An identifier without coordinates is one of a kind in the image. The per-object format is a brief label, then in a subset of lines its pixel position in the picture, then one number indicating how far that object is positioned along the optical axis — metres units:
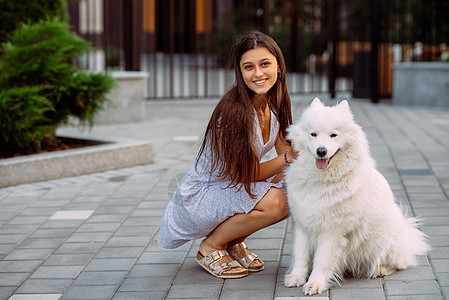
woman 3.99
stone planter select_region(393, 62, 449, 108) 13.44
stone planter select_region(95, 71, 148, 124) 10.85
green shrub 7.14
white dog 3.60
